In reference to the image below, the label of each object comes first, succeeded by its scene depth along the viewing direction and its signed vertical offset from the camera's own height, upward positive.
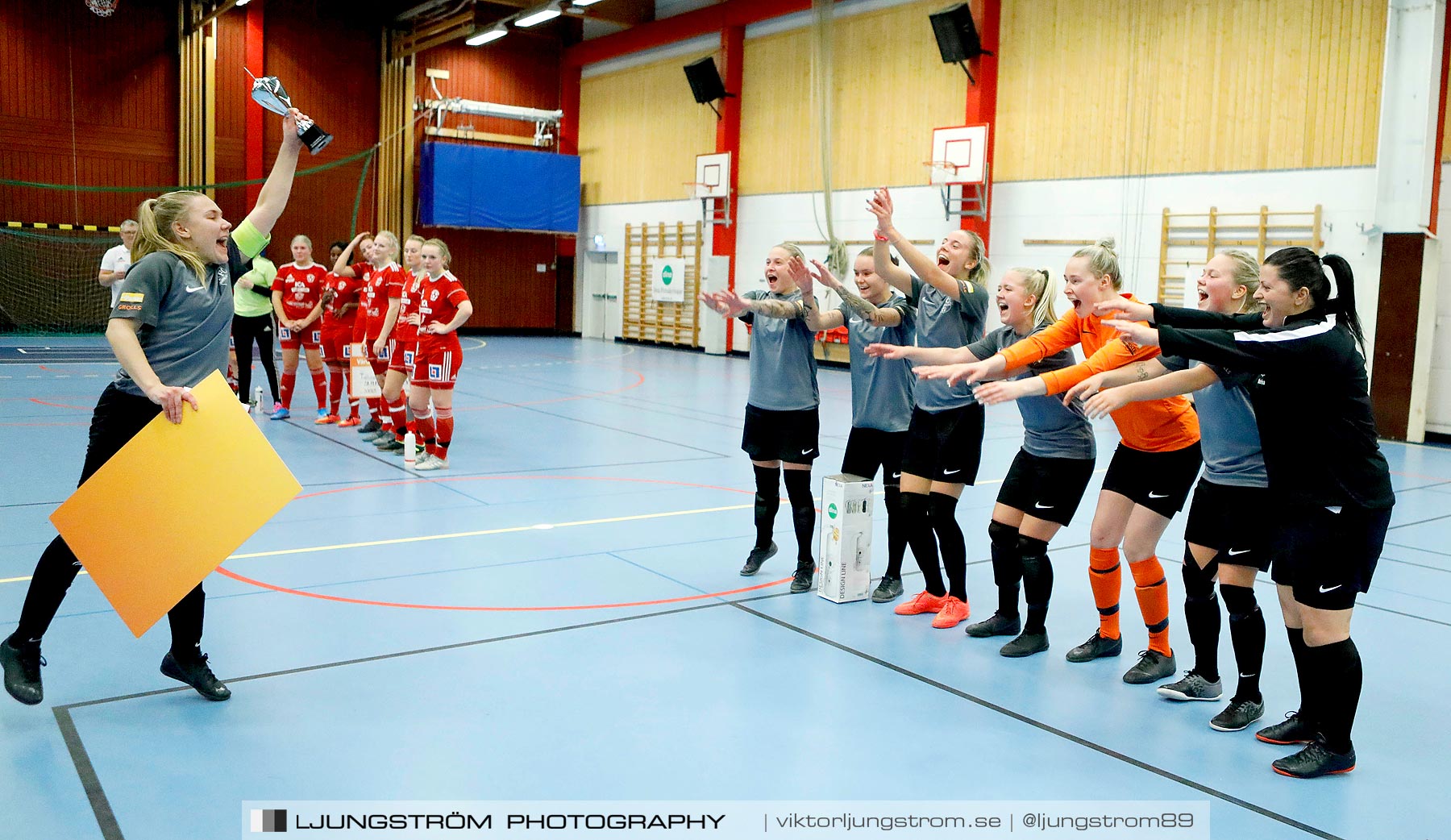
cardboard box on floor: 5.40 -1.13
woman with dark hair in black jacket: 3.34 -0.41
